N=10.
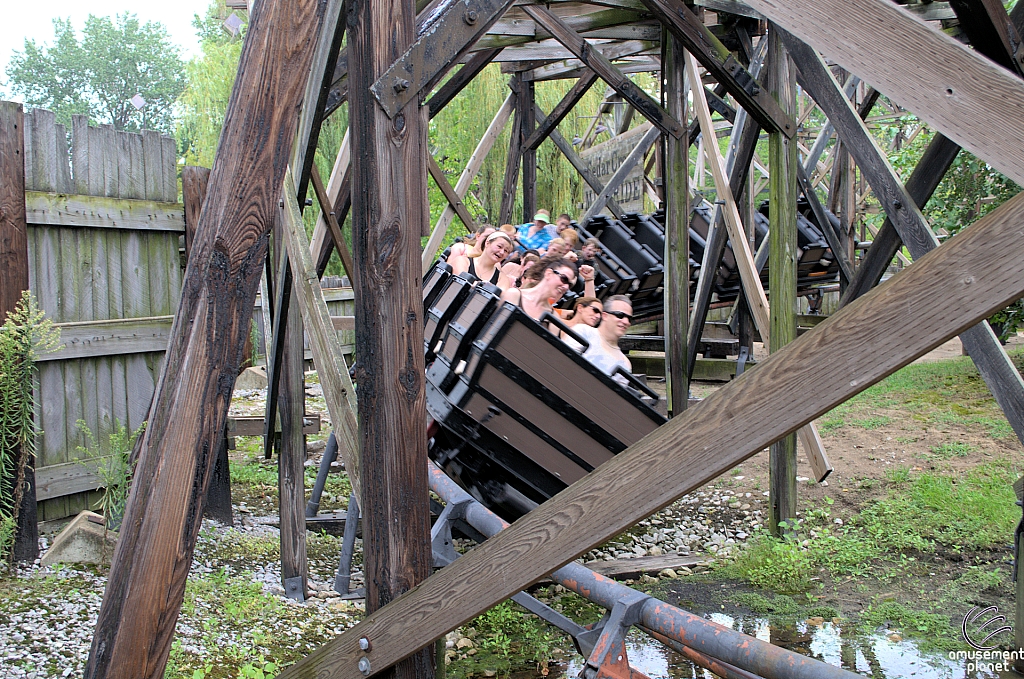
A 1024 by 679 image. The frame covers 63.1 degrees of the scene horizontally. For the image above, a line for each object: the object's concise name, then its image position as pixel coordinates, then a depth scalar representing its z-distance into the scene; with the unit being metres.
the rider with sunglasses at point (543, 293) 5.24
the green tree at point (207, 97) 15.56
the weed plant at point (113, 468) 4.24
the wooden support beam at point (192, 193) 5.09
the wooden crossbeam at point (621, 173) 9.34
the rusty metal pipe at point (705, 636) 2.32
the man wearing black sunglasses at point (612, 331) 4.84
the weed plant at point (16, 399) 3.90
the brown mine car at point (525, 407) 3.78
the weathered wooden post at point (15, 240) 4.11
